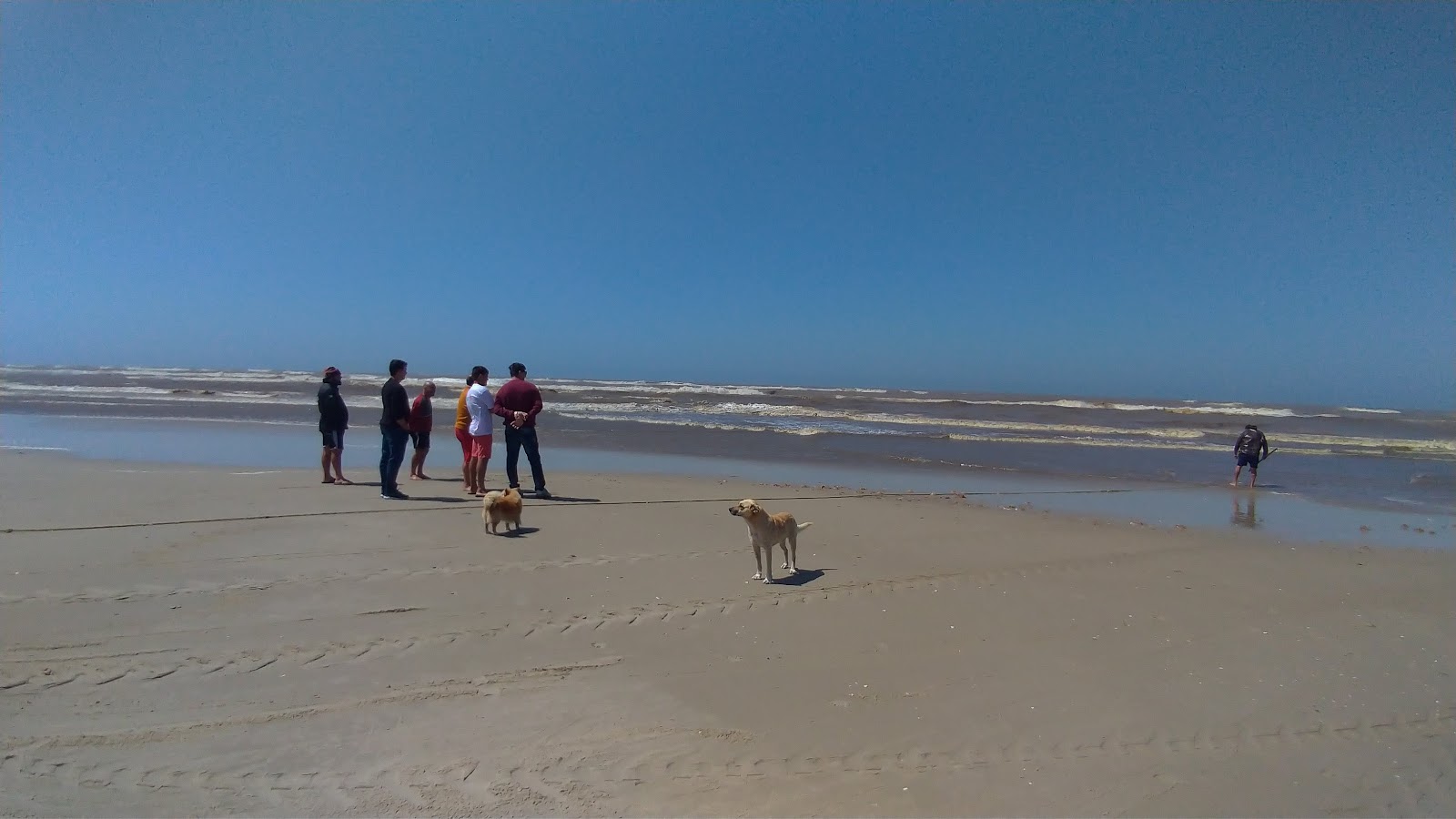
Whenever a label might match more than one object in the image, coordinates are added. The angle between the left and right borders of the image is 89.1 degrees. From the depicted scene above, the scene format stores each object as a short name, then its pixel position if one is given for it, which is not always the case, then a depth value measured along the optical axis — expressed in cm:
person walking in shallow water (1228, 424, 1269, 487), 1397
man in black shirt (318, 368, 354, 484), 1041
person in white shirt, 1004
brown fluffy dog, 792
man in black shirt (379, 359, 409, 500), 975
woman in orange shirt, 1034
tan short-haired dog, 629
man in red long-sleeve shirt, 998
